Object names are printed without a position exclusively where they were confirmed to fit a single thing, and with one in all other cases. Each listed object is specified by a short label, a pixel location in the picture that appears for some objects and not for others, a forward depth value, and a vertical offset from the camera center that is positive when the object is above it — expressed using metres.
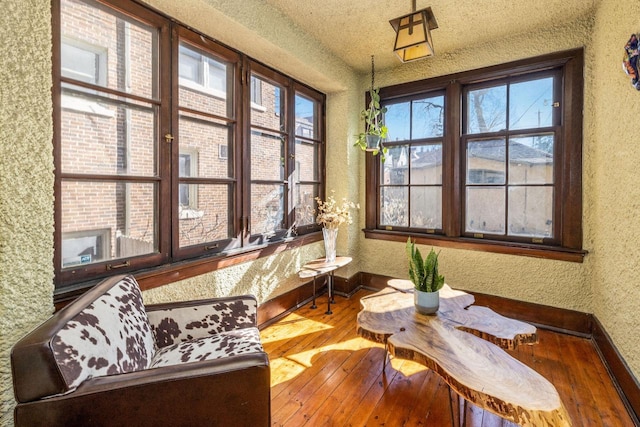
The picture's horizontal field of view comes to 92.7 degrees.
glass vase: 3.15 -0.33
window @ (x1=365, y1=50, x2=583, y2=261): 2.62 +0.49
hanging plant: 3.20 +0.85
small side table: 2.85 -0.56
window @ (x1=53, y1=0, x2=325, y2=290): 1.60 +0.43
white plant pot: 1.88 -0.56
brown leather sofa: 0.93 -0.57
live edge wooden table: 1.15 -0.69
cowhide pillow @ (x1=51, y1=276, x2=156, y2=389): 0.99 -0.49
